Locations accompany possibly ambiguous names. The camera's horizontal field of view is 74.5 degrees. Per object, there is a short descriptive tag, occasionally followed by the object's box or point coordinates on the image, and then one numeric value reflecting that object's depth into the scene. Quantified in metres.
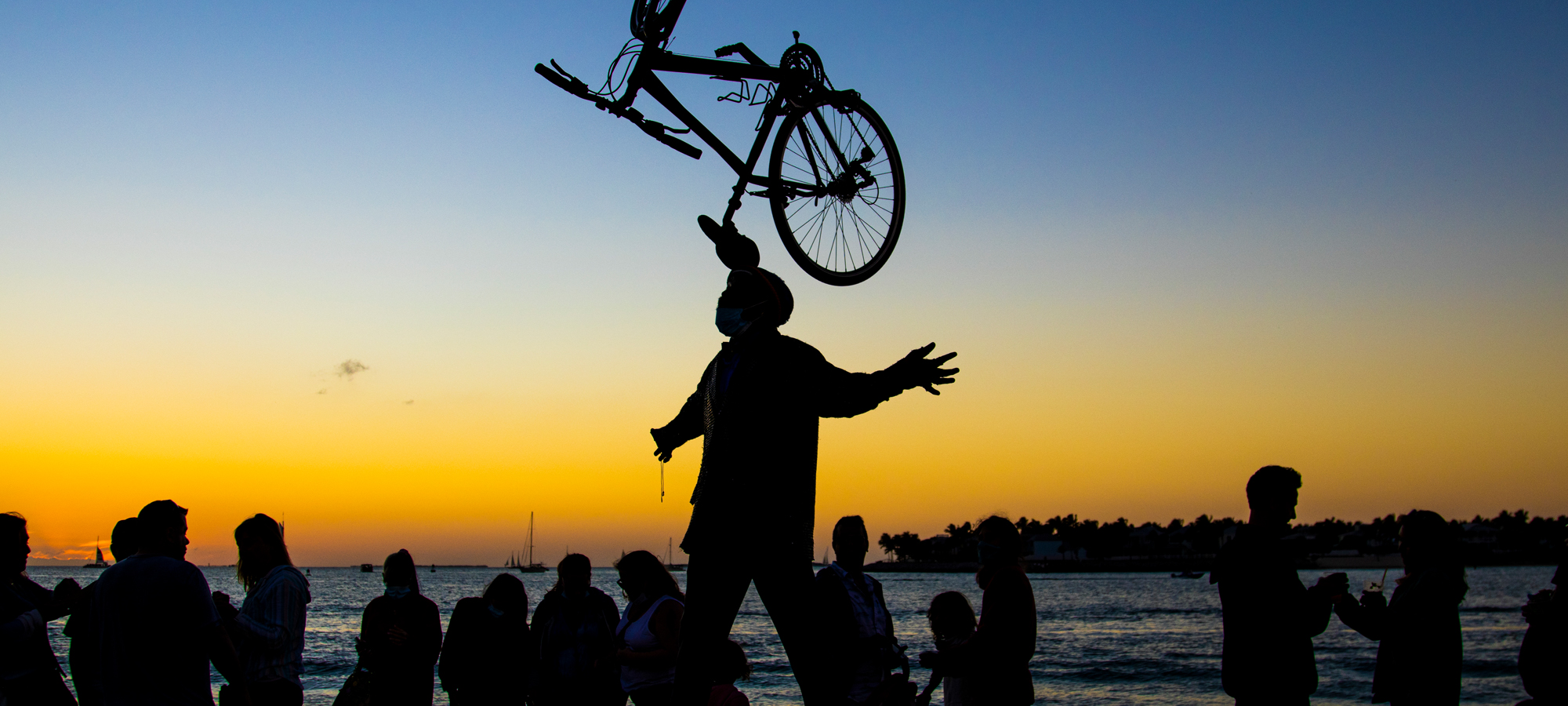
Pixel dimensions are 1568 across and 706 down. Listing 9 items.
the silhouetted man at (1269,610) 4.31
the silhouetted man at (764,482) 3.02
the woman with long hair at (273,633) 5.67
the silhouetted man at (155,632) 4.56
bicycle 4.91
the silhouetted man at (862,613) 5.42
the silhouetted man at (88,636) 4.78
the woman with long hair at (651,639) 5.74
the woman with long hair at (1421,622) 4.79
